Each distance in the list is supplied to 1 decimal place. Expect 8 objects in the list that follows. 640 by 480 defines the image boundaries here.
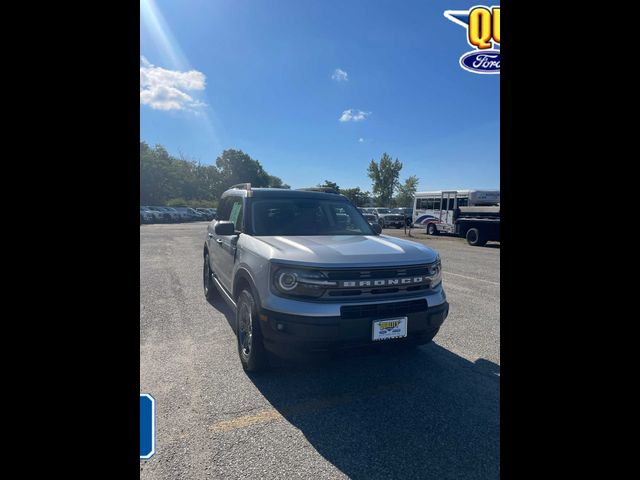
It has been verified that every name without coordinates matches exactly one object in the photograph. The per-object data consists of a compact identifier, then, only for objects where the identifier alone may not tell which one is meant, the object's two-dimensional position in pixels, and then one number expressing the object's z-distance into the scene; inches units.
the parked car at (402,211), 1379.2
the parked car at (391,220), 1247.5
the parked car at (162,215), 1568.7
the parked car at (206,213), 1943.5
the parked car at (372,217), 1103.7
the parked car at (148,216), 1438.2
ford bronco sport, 103.5
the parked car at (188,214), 1746.1
